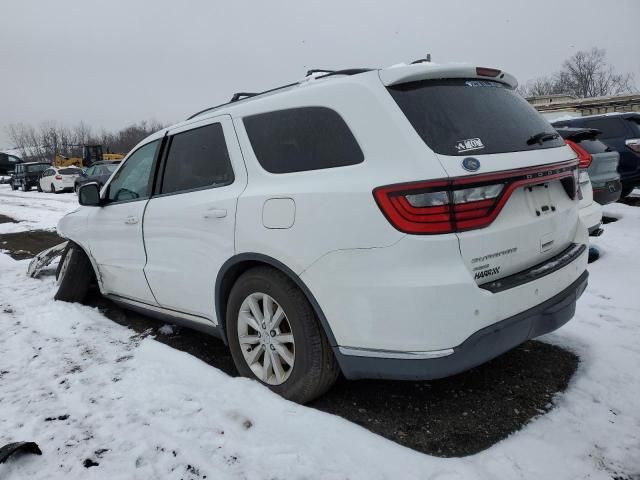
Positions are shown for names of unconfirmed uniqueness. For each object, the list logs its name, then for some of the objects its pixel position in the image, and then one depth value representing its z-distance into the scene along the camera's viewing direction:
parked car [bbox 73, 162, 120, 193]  19.60
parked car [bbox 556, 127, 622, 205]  6.00
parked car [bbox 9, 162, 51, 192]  26.81
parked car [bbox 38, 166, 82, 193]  22.94
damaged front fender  5.66
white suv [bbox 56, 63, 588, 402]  2.00
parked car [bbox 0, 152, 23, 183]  41.12
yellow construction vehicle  35.69
